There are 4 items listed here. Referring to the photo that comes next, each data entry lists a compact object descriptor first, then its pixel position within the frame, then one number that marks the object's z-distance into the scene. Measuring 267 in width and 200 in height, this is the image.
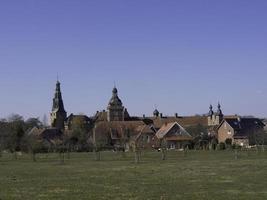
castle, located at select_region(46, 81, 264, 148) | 147.38
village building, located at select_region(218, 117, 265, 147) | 152.12
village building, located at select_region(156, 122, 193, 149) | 147.12
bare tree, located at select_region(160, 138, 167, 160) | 138.82
